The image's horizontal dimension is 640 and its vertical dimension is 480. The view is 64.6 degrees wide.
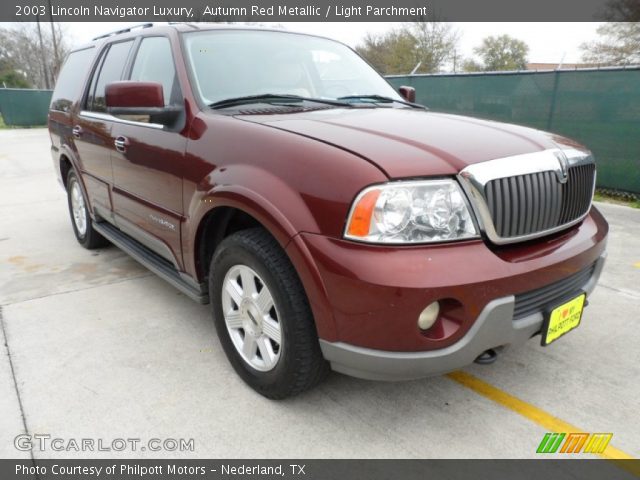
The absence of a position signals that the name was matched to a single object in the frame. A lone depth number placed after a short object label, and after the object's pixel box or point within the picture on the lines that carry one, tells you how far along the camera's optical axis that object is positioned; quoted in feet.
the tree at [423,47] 112.32
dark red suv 6.25
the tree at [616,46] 95.25
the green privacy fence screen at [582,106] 22.26
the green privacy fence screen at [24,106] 76.54
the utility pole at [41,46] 108.71
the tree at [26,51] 142.61
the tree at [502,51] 147.64
